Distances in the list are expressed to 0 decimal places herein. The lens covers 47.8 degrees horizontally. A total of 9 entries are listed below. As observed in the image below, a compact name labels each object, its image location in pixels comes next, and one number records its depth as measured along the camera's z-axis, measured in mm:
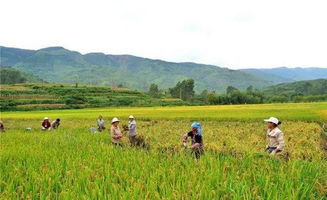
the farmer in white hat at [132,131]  18172
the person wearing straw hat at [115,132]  16312
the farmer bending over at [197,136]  12625
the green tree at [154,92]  139550
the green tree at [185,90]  145125
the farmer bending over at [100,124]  26442
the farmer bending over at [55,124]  27530
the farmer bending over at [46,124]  26239
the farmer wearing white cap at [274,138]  11391
